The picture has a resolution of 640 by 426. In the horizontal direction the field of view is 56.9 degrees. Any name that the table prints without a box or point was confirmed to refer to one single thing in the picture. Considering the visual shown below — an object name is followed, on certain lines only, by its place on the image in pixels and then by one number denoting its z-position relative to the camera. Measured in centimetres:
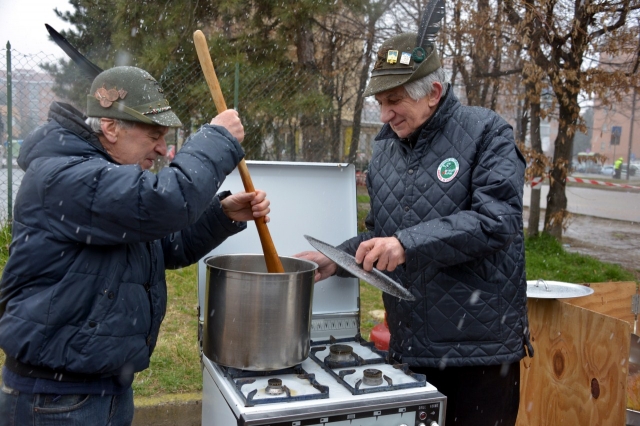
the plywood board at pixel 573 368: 293
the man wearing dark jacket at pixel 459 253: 213
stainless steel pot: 194
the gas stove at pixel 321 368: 181
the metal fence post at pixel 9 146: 614
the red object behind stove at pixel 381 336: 339
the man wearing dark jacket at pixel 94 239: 169
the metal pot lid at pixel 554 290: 305
